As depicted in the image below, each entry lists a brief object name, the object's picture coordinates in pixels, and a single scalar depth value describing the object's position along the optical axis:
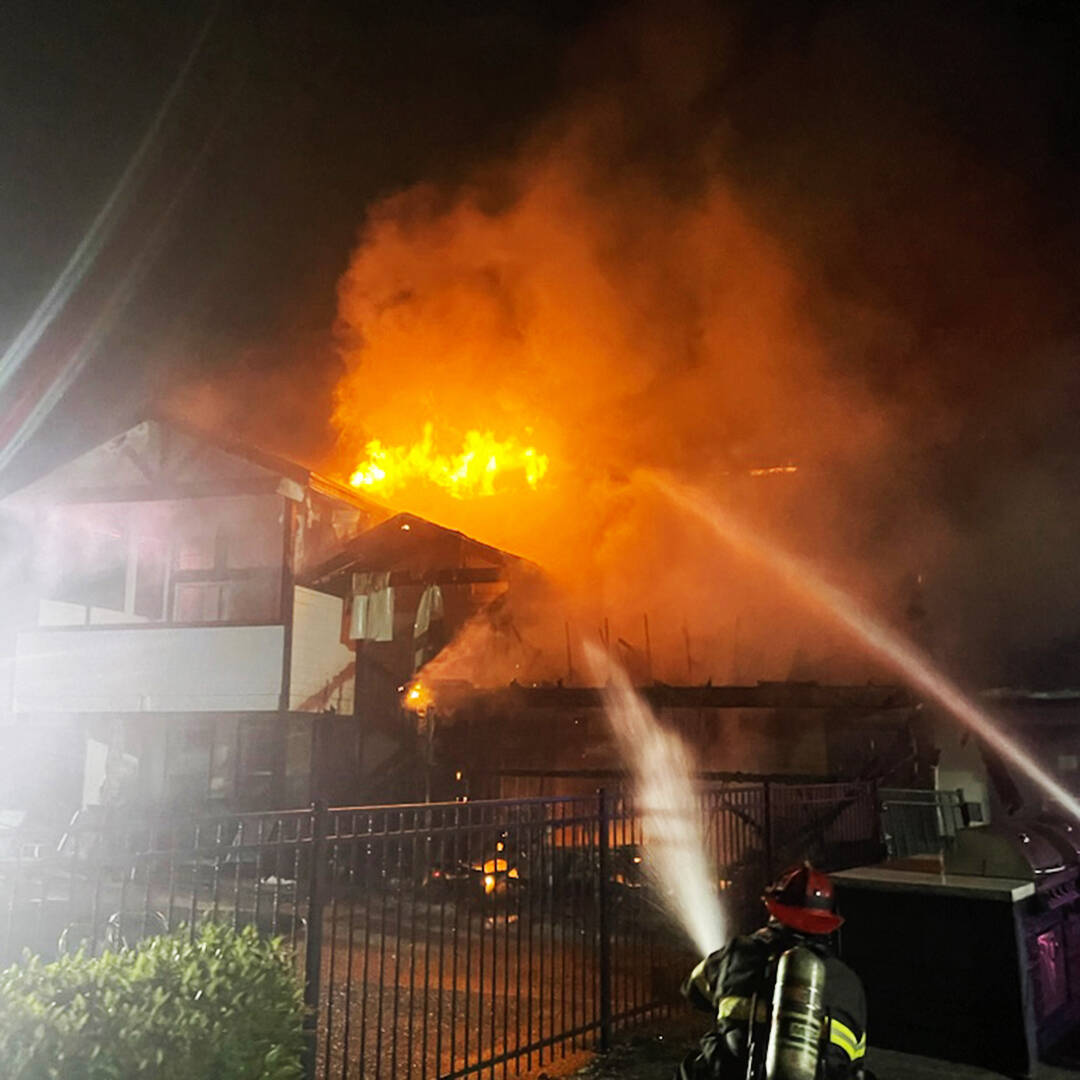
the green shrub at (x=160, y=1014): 2.86
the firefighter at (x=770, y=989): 2.91
